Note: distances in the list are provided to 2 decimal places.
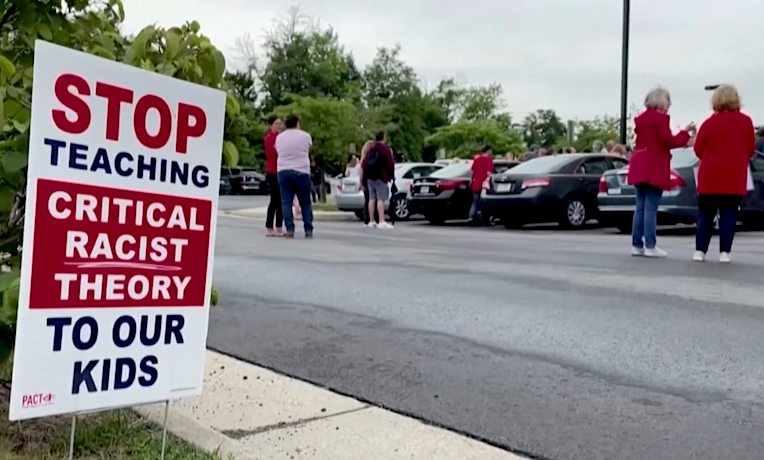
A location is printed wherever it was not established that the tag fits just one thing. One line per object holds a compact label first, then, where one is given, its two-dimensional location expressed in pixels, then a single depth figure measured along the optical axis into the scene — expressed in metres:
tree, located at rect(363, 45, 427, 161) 59.91
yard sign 2.37
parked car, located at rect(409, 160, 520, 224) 18.53
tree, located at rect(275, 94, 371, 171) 35.38
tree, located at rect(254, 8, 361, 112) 53.53
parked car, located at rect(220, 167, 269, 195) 45.30
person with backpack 16.05
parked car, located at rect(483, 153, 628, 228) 15.68
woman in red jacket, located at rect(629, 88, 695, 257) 9.37
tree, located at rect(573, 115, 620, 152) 61.06
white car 20.36
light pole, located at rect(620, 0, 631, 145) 22.61
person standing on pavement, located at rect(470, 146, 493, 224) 17.38
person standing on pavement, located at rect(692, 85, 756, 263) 8.70
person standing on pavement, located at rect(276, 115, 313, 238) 12.45
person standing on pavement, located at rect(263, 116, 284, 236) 13.48
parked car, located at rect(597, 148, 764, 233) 13.20
